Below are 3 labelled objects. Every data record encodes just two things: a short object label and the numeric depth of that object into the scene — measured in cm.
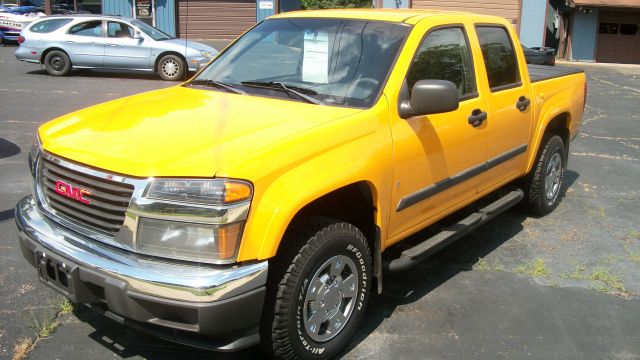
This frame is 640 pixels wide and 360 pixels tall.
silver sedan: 1509
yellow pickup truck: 273
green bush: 3654
